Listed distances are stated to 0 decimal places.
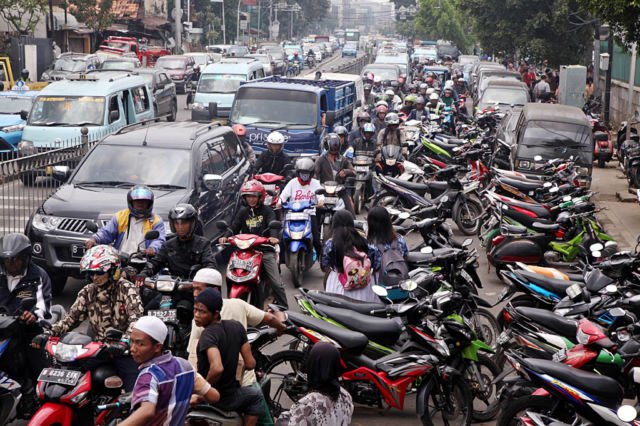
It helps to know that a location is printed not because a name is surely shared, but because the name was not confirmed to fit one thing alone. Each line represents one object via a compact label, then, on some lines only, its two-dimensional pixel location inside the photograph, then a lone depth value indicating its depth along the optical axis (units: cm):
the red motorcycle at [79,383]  588
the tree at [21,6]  4262
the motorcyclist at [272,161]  1426
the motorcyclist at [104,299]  695
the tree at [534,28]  3434
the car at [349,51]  8931
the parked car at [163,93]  2789
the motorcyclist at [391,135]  1725
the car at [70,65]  3726
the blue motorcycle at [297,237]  1180
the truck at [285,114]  1867
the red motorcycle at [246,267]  924
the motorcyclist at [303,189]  1223
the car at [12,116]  2050
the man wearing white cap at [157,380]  505
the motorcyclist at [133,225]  951
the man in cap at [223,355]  592
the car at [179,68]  4406
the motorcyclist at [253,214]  1059
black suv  1099
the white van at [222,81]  2858
